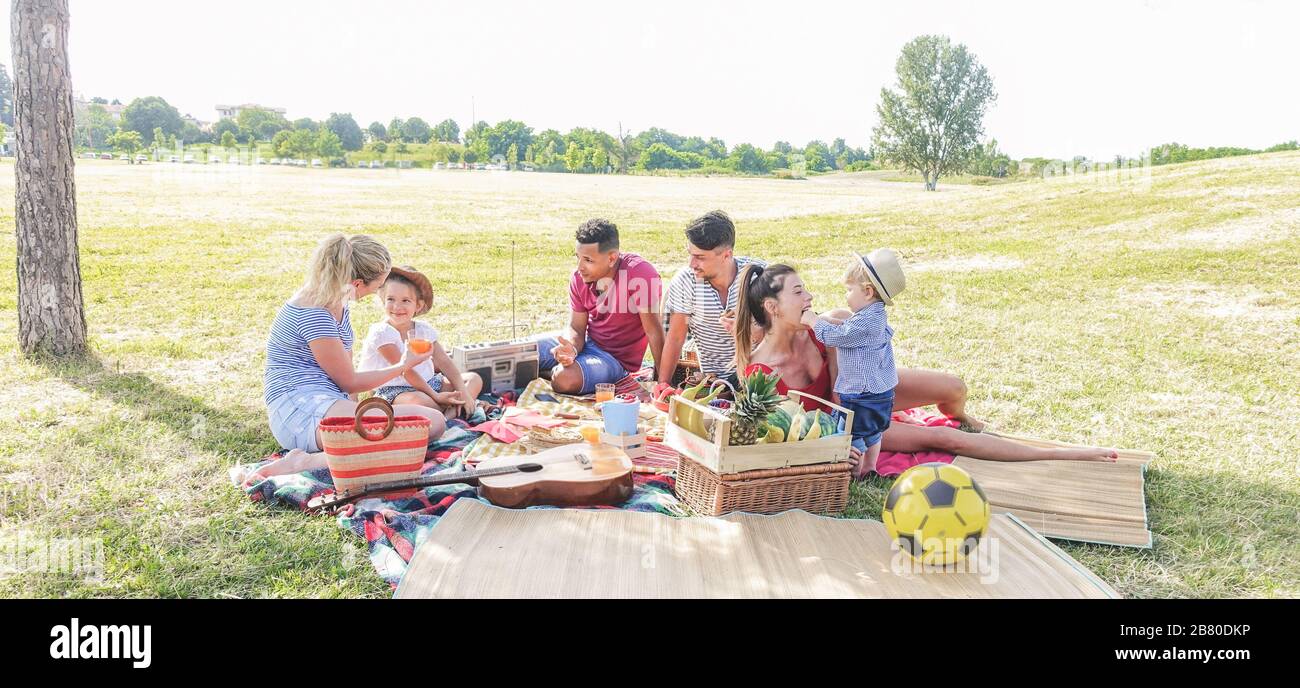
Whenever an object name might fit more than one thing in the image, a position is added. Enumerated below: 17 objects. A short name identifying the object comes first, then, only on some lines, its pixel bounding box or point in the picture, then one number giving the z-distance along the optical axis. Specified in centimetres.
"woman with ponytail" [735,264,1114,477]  495
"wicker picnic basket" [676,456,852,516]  409
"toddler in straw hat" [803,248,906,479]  452
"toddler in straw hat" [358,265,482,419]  532
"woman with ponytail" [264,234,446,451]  459
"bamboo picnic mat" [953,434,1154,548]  405
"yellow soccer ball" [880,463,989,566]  341
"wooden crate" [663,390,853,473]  404
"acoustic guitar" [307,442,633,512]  414
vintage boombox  619
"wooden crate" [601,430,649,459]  475
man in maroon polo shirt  600
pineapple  404
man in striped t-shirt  559
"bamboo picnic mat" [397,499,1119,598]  335
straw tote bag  405
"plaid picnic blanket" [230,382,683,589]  368
